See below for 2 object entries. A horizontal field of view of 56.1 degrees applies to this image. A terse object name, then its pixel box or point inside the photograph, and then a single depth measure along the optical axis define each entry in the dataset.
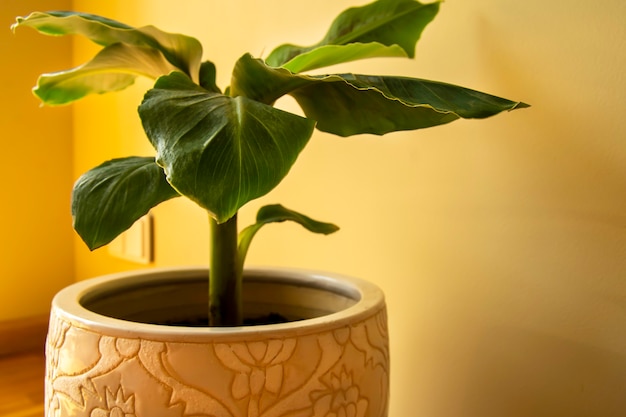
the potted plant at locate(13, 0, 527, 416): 0.37
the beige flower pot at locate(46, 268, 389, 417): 0.40
